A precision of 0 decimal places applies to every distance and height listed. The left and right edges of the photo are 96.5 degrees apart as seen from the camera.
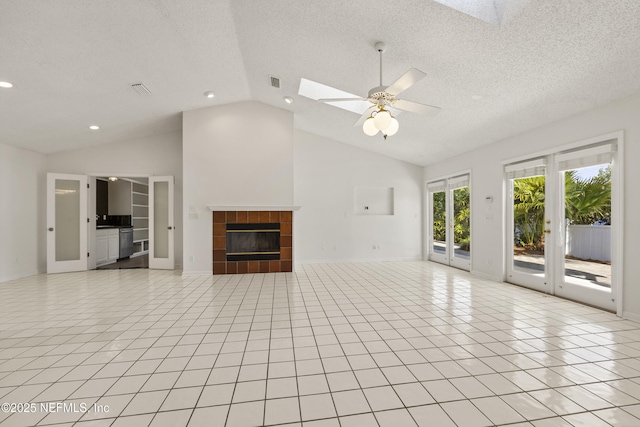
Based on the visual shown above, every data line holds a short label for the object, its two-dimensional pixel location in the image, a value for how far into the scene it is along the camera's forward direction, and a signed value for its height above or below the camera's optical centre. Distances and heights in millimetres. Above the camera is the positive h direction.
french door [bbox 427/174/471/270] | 6286 -169
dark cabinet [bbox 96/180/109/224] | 7496 +460
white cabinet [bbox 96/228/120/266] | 6836 -750
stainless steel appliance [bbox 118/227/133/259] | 7764 -737
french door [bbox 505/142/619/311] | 3572 -148
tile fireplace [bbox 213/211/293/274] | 5840 -554
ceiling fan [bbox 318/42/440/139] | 2574 +1137
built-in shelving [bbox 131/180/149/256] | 8328 -13
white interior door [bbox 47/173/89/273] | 5914 -150
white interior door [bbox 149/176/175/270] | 6383 -170
